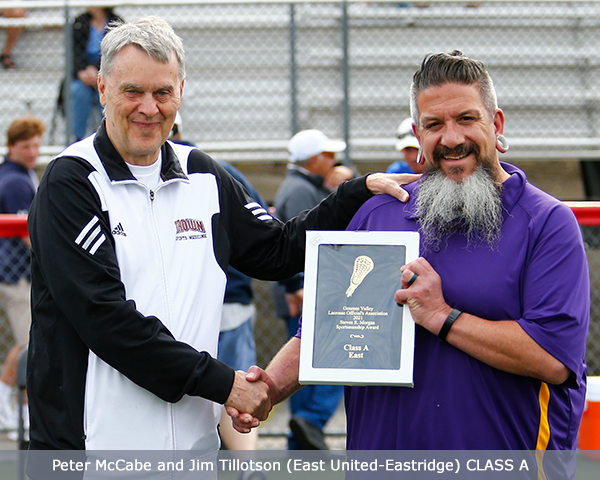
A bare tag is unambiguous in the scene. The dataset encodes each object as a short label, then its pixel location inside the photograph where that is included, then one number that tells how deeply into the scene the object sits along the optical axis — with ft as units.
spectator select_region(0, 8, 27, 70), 27.63
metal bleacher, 25.85
